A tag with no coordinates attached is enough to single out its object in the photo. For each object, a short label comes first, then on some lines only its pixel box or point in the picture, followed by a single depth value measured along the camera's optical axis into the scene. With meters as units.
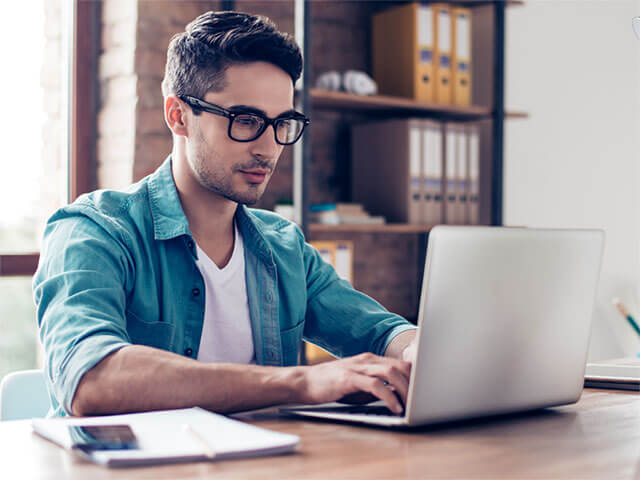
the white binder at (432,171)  3.15
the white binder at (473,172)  3.29
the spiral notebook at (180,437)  0.79
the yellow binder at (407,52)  3.16
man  1.23
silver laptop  0.92
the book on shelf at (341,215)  2.93
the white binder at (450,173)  3.22
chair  1.40
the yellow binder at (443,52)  3.19
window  2.68
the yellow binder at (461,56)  3.22
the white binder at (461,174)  3.25
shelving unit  3.18
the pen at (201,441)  0.80
